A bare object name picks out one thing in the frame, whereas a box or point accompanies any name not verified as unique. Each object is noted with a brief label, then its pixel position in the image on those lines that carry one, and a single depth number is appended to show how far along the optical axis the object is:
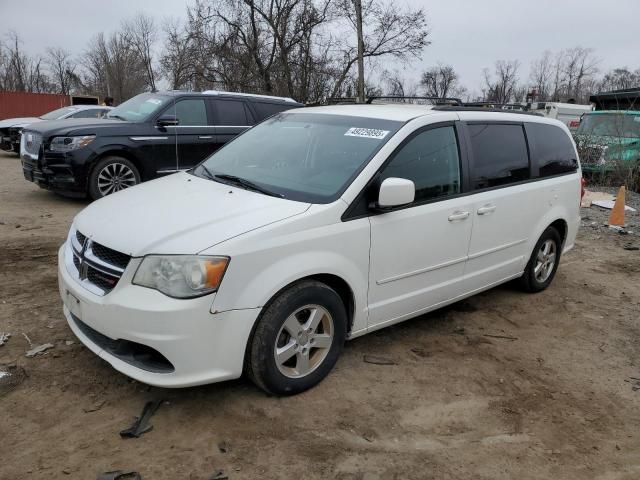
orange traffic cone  8.60
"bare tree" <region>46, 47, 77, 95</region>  63.66
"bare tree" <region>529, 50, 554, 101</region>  59.50
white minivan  2.88
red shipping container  32.57
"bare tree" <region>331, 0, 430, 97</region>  26.78
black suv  8.01
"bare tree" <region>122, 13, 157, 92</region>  55.38
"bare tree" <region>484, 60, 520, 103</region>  51.47
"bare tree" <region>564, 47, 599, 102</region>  60.59
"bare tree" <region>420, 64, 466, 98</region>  54.09
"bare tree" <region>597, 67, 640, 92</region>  54.39
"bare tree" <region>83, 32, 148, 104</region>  55.19
